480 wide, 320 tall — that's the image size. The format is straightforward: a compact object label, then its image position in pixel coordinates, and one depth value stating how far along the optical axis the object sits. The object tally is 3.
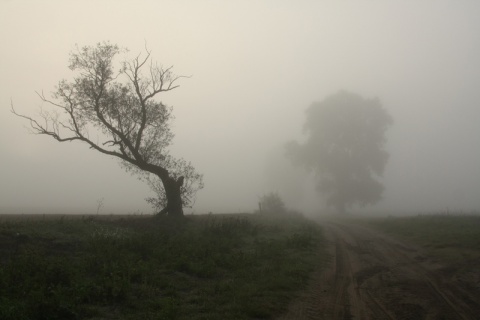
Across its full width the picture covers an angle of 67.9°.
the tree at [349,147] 58.19
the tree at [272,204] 48.90
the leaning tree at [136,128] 26.12
